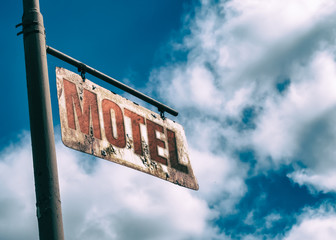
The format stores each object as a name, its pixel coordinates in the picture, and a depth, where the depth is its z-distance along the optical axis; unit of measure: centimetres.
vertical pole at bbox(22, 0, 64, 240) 284
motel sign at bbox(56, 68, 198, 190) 369
